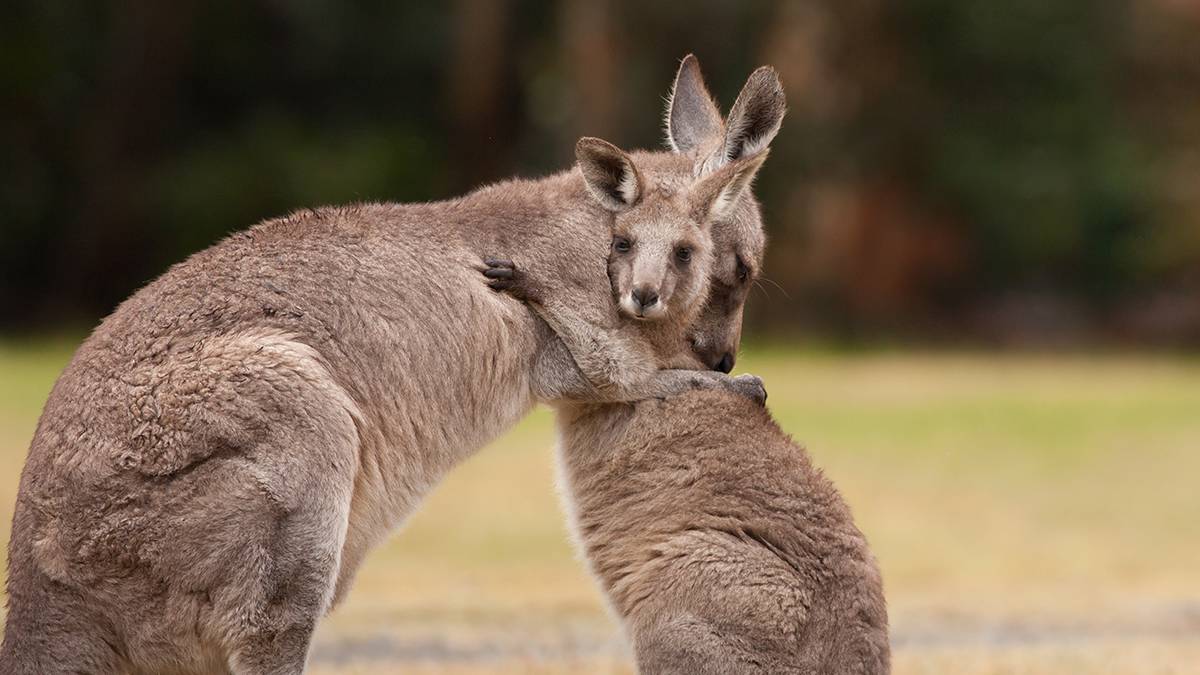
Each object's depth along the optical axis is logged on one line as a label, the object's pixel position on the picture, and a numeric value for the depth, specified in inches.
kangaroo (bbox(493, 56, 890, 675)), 578.6
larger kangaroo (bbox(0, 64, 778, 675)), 534.0
